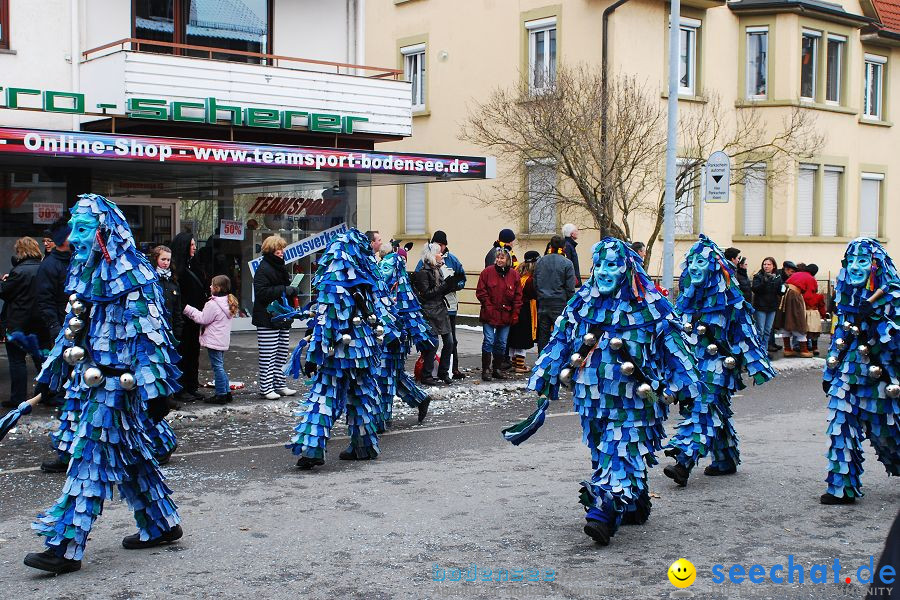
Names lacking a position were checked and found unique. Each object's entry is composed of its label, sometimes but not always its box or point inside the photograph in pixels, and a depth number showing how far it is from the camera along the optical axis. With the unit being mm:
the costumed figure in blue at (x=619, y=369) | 6145
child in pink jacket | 11242
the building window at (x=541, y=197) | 21641
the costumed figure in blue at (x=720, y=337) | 7922
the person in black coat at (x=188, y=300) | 11320
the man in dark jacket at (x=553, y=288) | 13758
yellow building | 22516
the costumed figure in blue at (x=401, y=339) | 9719
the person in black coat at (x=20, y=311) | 10344
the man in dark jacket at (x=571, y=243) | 15148
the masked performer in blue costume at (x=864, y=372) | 6992
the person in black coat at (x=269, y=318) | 11695
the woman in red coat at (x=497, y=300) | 13633
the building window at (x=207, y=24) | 16797
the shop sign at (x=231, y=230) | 18125
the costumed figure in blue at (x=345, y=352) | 8164
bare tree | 19125
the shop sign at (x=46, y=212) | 15734
